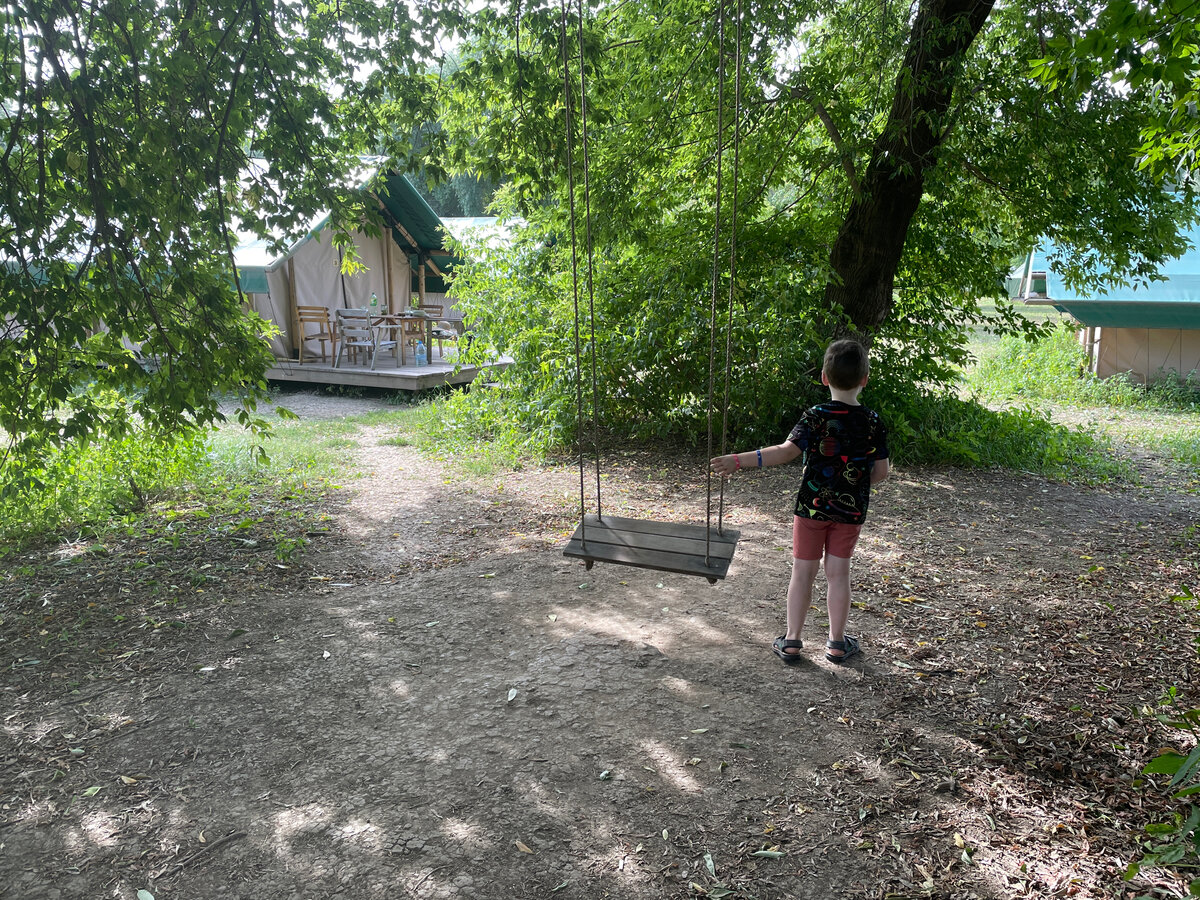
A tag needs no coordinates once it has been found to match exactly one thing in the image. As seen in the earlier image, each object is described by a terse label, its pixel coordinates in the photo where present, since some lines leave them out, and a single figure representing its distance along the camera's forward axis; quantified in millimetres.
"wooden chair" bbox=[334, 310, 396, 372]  15141
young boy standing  3727
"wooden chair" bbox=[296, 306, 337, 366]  15594
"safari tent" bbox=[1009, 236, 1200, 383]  13617
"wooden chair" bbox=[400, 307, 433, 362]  15641
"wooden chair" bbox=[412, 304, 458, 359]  16444
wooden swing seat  3840
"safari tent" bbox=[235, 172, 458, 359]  15898
